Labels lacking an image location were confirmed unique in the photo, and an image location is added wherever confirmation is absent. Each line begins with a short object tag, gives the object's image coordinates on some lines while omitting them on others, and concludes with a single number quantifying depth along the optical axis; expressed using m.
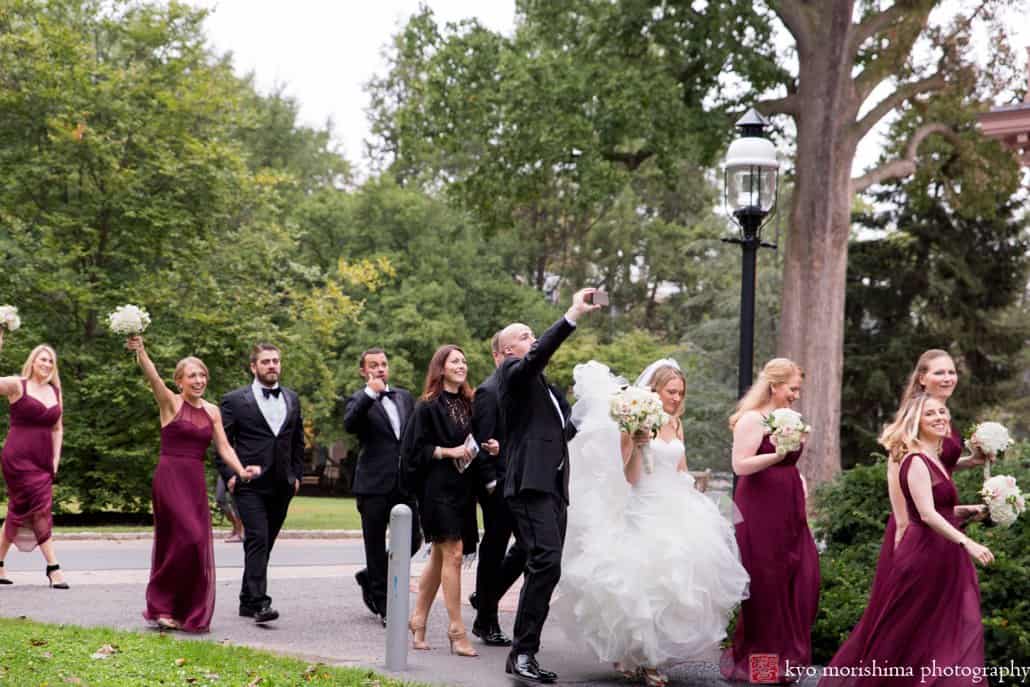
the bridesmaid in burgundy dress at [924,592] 7.25
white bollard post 8.48
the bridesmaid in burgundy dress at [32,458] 12.43
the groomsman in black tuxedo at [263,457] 10.55
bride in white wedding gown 8.14
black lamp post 11.58
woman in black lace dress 9.45
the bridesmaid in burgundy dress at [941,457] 7.65
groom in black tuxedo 8.27
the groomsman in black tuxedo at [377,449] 10.69
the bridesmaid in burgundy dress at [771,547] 8.66
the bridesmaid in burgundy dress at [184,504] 10.20
